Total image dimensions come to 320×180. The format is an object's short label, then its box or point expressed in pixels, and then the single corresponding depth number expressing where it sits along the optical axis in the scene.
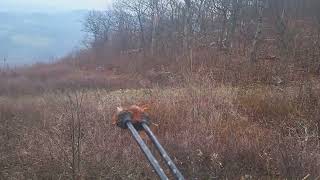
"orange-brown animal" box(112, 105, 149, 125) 2.48
